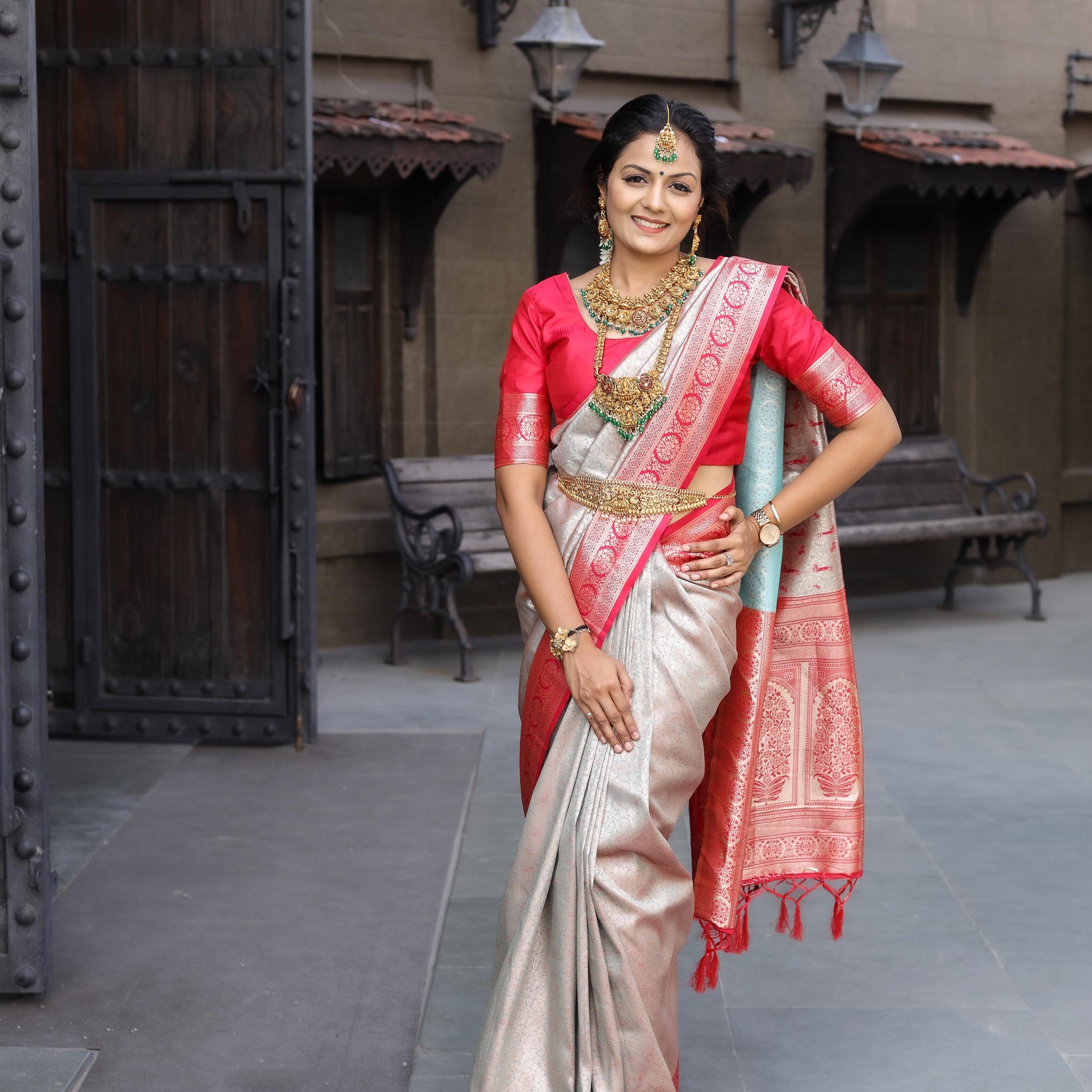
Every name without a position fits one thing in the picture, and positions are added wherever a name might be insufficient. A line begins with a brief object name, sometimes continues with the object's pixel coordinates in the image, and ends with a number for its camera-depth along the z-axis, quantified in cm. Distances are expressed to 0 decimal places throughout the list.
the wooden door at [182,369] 560
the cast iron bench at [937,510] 865
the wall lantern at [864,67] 823
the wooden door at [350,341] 779
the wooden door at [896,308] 948
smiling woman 263
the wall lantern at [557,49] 746
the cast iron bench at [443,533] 721
